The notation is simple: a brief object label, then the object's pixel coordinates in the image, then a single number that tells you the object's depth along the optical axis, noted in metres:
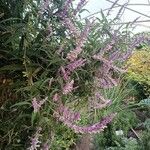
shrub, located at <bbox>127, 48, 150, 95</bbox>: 5.77
